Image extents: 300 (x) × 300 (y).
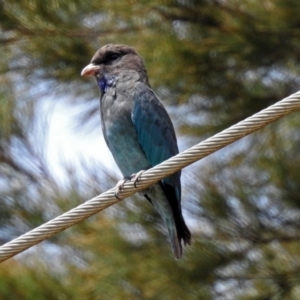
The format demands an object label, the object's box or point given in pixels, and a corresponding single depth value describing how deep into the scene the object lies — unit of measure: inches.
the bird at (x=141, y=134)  284.4
